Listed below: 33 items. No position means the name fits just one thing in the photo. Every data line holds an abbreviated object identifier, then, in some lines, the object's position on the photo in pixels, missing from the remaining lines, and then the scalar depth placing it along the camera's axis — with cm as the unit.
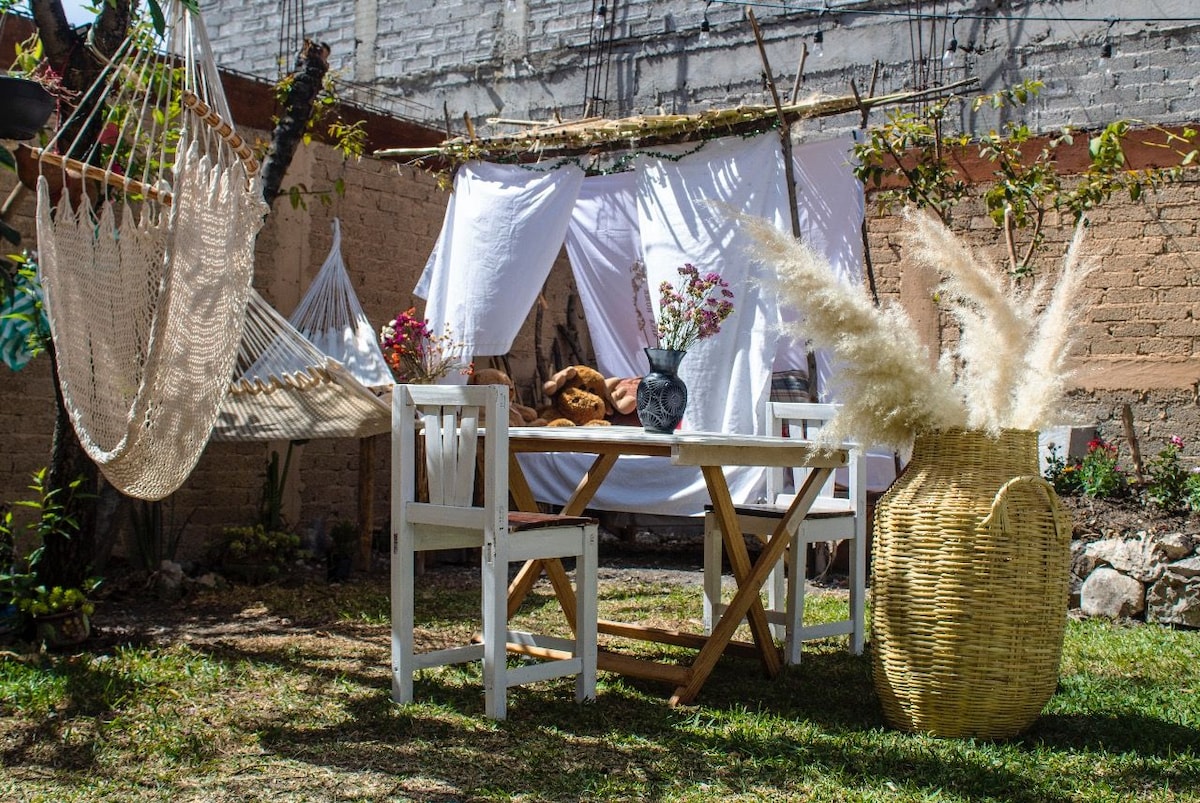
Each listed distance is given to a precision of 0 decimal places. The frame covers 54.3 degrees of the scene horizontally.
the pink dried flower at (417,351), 516
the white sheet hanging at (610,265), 609
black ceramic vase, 325
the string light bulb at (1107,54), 670
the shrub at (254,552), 486
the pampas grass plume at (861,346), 256
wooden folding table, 290
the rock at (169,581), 449
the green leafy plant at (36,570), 338
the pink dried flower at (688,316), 337
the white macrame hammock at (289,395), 414
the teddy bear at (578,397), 595
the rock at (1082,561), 445
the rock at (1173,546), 423
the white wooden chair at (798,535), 343
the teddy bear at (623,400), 598
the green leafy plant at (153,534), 477
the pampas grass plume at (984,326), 256
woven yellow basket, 251
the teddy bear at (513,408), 558
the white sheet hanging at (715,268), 510
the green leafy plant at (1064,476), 494
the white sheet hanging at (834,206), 520
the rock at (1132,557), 426
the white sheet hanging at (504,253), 559
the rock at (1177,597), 413
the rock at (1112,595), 427
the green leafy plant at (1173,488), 460
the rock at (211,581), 467
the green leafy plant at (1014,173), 509
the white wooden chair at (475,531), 276
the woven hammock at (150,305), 260
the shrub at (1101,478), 477
